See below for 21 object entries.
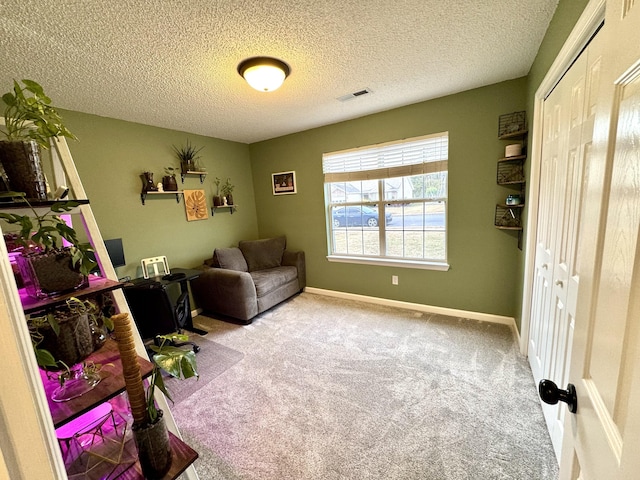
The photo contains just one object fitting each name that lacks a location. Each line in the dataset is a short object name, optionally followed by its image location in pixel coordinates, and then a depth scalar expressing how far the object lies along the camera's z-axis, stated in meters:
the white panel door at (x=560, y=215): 1.17
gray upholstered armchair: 3.09
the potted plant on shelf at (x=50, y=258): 0.78
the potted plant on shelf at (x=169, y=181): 3.16
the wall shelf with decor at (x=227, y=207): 3.81
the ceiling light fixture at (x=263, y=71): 1.84
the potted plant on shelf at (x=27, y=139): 0.77
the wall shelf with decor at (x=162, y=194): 3.02
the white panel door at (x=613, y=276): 0.44
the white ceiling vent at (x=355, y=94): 2.49
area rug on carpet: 2.08
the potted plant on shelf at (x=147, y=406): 0.79
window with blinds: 3.02
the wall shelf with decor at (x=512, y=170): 2.33
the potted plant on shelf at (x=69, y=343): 0.74
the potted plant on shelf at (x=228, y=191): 3.92
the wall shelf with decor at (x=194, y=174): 3.38
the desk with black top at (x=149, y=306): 2.26
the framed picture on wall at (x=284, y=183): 3.99
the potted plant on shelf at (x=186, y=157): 3.34
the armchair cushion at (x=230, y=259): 3.45
